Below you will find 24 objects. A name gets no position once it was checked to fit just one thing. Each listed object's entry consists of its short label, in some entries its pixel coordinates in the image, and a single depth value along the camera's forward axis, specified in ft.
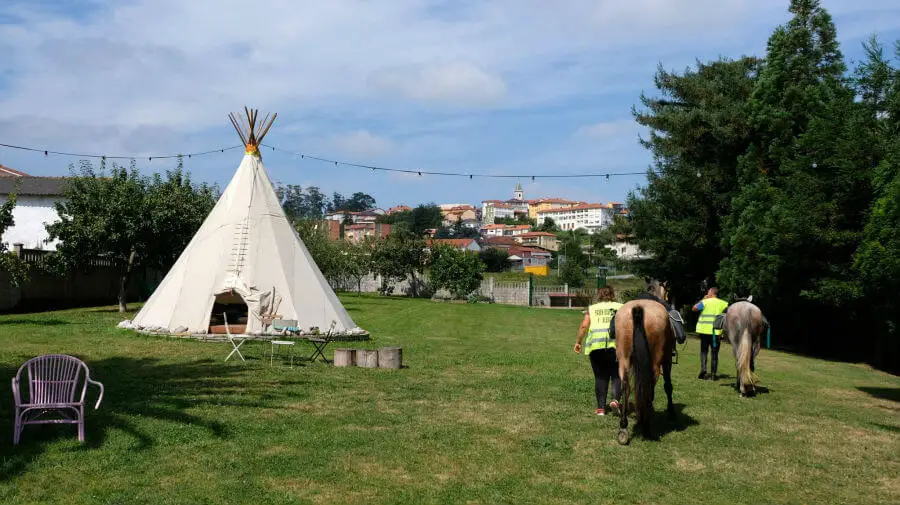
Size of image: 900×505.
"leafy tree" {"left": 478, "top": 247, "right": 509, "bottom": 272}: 298.35
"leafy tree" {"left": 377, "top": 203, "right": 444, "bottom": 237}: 498.69
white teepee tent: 64.08
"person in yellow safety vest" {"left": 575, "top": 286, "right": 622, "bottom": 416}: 32.48
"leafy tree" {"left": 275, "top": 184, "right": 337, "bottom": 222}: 387.96
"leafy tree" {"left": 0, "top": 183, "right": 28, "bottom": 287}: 63.16
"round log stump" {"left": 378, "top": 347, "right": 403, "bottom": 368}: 48.34
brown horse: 28.73
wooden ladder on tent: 65.72
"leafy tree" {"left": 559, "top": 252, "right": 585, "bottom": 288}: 192.88
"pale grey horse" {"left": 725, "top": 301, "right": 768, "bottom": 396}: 40.75
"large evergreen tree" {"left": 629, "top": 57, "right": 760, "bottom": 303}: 92.48
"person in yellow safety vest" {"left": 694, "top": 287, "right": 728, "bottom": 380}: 46.42
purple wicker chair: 25.53
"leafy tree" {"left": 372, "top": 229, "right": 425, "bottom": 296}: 171.42
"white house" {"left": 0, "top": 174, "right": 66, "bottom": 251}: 145.48
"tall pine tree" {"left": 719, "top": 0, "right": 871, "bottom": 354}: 65.26
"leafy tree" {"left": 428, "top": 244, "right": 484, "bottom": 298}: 161.99
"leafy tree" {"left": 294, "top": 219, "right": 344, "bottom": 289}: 151.57
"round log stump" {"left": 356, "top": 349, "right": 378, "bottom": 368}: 48.55
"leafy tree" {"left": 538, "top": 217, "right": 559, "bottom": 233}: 569.64
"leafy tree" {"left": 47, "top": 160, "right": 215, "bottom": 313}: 85.81
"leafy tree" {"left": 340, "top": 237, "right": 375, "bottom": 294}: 174.13
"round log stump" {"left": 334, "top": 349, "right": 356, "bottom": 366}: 48.80
